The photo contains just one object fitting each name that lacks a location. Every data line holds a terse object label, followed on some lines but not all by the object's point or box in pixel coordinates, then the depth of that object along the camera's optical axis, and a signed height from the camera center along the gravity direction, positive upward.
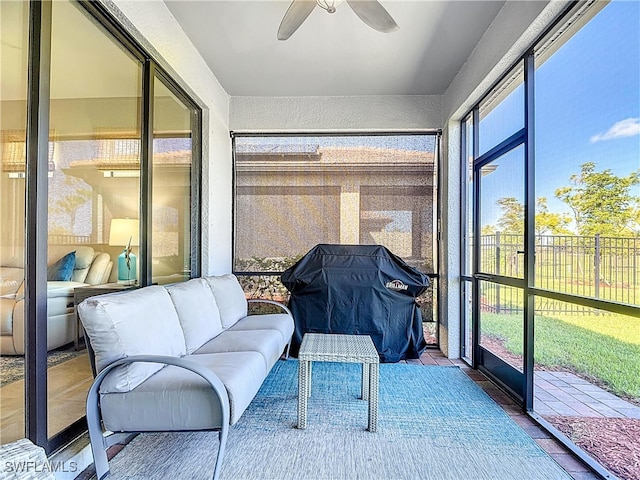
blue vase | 2.52 -0.20
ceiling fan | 2.26 +1.40
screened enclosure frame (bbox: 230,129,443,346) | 4.37 +0.58
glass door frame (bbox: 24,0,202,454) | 1.74 +0.06
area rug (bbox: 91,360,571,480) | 1.90 -1.15
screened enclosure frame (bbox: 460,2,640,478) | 2.17 -0.07
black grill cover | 3.87 -0.62
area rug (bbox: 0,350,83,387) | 1.66 -0.57
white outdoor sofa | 1.75 -0.67
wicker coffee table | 2.31 -0.73
